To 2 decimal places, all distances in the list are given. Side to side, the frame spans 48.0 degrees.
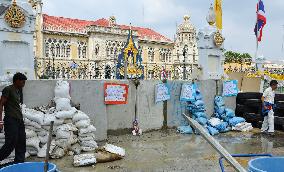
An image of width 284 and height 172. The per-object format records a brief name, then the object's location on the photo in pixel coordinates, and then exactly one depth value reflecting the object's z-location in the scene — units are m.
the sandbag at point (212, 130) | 9.16
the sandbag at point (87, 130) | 6.85
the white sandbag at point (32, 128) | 6.45
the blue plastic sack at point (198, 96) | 9.61
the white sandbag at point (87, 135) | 6.84
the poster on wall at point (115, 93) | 8.06
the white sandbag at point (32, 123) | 6.40
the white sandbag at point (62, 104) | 6.79
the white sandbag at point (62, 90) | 7.04
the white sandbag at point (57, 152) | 6.37
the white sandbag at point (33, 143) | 6.38
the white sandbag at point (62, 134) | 6.51
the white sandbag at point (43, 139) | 6.56
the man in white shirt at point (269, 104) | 8.91
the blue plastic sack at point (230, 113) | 9.94
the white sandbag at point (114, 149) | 6.46
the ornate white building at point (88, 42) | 44.34
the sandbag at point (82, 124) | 6.87
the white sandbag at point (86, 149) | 6.84
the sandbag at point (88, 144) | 6.86
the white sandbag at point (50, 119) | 6.54
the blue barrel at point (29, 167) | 3.24
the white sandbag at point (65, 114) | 6.67
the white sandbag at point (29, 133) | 6.36
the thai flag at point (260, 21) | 15.27
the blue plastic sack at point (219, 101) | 10.18
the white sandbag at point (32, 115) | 6.41
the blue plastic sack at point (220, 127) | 9.45
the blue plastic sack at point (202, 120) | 9.28
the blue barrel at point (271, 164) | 3.10
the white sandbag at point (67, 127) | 6.60
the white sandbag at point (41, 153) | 6.37
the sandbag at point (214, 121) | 9.50
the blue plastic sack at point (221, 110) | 10.07
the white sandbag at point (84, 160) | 5.88
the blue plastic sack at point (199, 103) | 9.42
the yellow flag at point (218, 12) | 13.35
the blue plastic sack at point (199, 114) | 9.41
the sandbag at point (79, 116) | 6.87
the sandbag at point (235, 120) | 9.73
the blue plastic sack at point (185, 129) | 9.13
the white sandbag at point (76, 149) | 6.72
